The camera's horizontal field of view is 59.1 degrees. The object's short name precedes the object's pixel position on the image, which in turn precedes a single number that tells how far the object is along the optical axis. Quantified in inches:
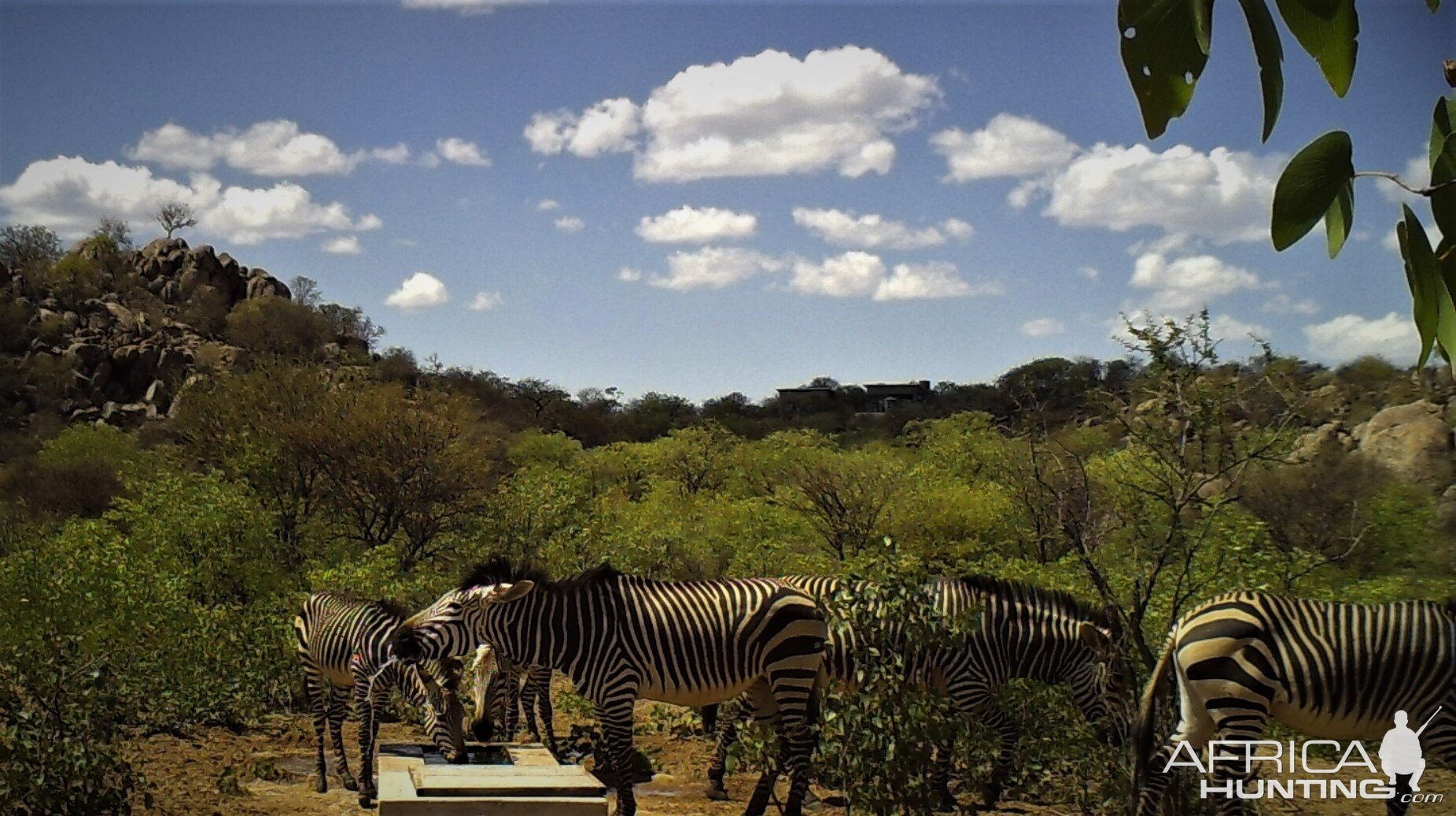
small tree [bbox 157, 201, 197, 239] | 2130.9
